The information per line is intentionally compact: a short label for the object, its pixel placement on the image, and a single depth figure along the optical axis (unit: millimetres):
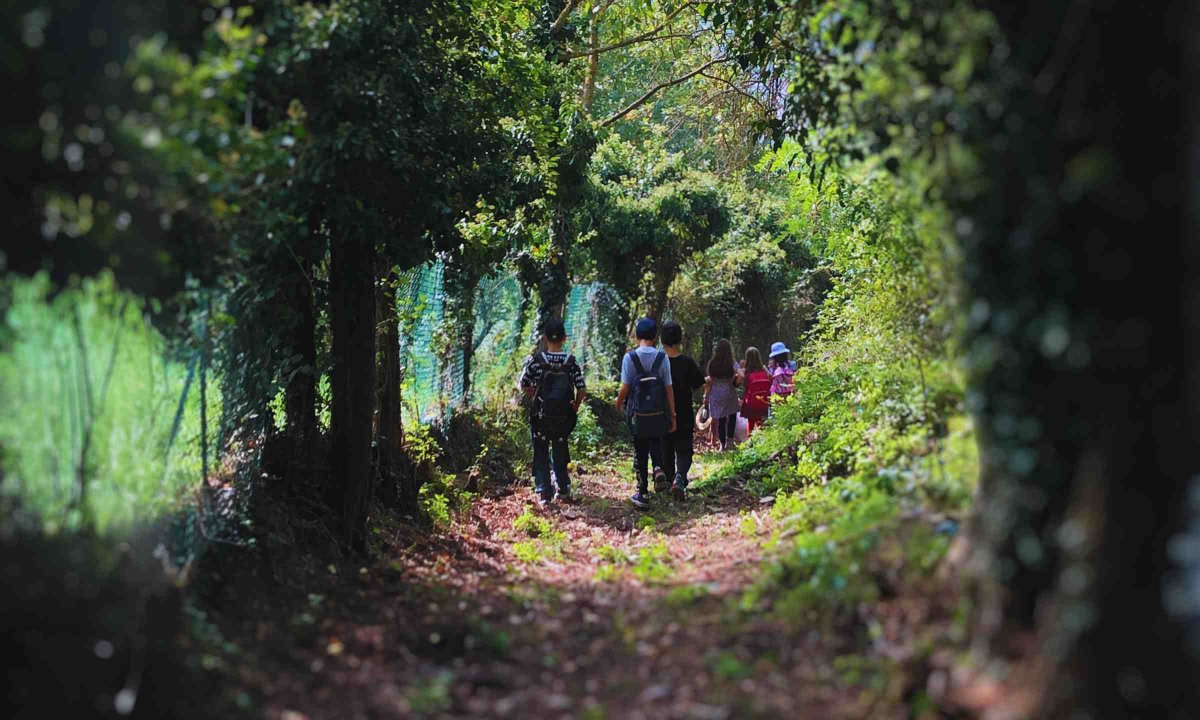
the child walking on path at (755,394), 15102
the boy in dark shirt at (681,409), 10508
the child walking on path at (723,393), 14539
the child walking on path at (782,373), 14523
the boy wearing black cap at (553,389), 9906
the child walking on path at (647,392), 9977
